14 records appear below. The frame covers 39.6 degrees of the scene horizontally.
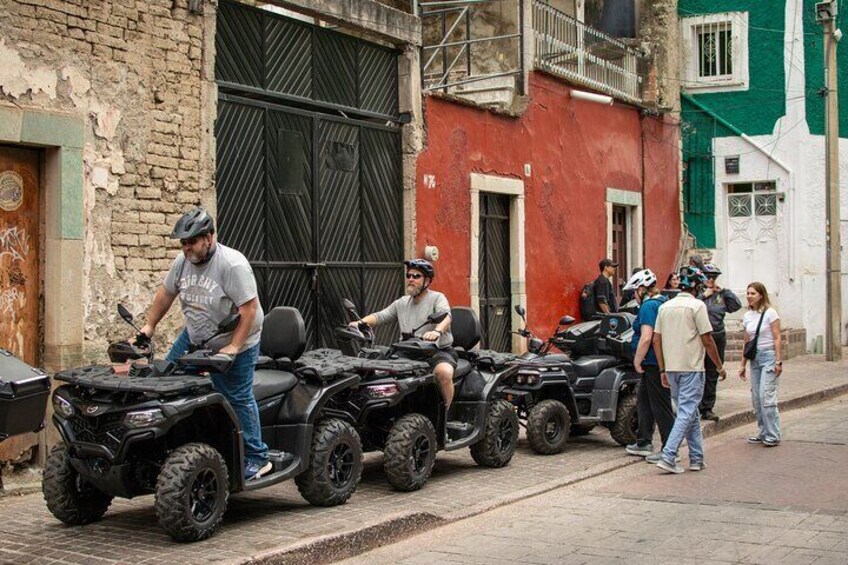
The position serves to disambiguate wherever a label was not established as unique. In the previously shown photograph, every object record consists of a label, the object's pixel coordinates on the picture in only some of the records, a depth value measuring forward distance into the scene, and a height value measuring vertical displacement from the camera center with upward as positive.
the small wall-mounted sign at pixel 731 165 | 23.88 +2.59
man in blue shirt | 10.69 -0.89
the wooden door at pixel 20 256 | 9.75 +0.36
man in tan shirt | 10.25 -0.56
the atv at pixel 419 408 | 8.78 -0.89
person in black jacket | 13.27 -0.21
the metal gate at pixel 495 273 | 16.69 +0.32
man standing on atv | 7.43 -0.04
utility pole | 20.86 +1.23
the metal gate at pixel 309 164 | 12.25 +1.49
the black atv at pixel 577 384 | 11.02 -0.87
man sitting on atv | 9.56 -0.14
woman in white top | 11.87 -0.72
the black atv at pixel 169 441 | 6.85 -0.89
